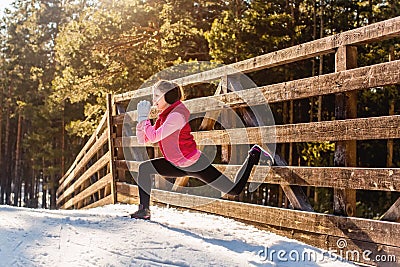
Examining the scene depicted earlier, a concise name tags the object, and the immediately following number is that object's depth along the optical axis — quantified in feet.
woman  12.28
